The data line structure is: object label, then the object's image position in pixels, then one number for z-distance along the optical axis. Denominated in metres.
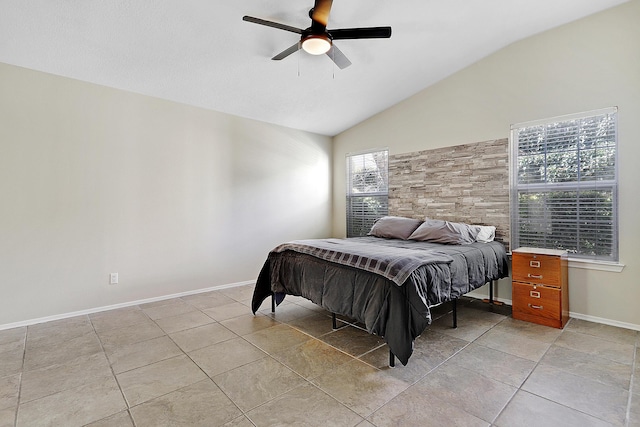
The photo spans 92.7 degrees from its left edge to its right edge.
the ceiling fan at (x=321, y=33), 2.25
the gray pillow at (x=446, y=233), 3.42
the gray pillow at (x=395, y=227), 3.99
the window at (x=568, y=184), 2.98
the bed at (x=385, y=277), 2.12
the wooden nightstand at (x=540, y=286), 2.87
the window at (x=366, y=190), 5.04
